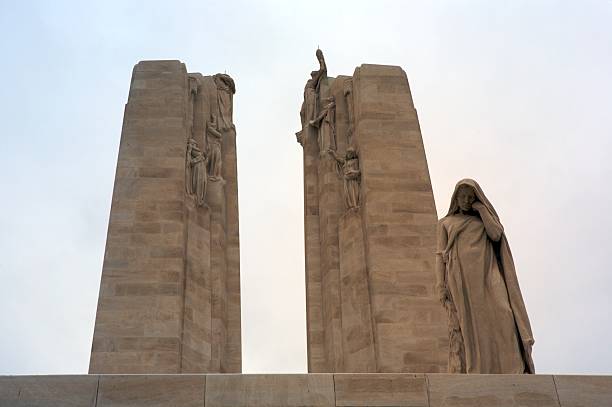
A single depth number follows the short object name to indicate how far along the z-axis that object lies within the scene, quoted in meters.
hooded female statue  9.87
